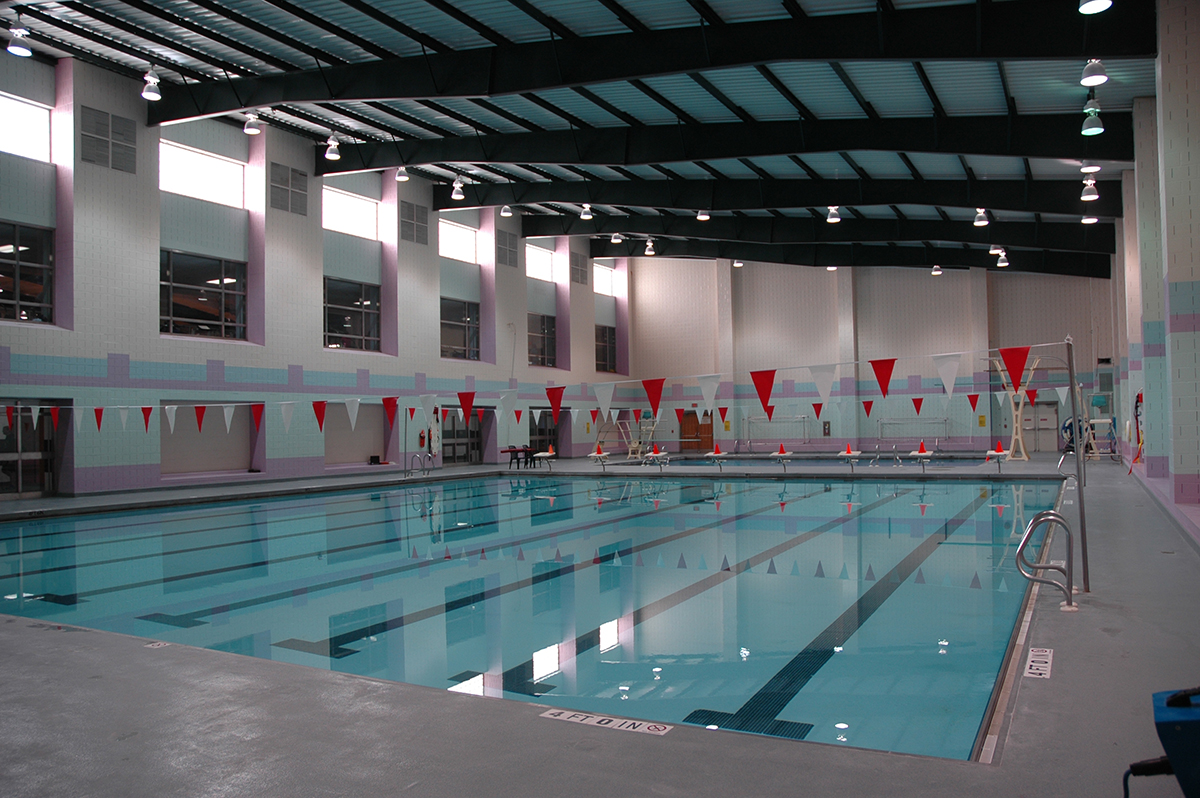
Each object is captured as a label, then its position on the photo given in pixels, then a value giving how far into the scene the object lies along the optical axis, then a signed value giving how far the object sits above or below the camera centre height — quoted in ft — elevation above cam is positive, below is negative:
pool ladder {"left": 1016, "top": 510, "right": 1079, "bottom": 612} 15.91 -3.38
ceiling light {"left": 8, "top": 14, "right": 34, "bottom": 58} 31.78 +16.36
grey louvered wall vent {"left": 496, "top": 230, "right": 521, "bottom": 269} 76.38 +16.67
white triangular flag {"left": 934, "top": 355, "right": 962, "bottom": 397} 34.88 +1.83
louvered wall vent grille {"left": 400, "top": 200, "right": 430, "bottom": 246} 66.44 +16.82
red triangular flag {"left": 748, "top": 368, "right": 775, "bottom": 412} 39.35 +1.52
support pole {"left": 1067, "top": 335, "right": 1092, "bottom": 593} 17.07 -1.18
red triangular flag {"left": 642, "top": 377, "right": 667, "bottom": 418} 42.06 +1.26
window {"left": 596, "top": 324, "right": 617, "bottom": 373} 94.02 +7.94
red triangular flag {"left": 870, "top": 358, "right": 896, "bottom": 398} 36.08 +1.93
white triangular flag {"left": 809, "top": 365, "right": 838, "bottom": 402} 37.99 +1.63
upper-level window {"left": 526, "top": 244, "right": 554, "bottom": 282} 82.23 +16.32
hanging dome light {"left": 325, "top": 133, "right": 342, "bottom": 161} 45.11 +15.68
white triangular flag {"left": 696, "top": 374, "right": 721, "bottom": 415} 42.15 +1.40
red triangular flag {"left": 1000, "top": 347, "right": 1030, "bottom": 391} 26.37 +1.65
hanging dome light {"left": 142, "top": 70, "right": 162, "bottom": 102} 36.88 +15.95
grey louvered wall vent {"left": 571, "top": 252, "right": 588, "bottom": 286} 86.33 +16.40
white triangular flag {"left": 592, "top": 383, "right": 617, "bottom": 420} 43.98 +1.10
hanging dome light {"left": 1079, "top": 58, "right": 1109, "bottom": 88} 25.53 +10.99
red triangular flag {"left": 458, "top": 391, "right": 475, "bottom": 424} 50.31 +0.95
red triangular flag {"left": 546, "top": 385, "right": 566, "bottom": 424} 47.80 +1.07
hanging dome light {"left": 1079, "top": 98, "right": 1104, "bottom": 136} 29.71 +10.78
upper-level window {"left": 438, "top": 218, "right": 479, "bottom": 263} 71.97 +16.54
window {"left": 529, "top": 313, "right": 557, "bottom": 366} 82.58 +7.98
